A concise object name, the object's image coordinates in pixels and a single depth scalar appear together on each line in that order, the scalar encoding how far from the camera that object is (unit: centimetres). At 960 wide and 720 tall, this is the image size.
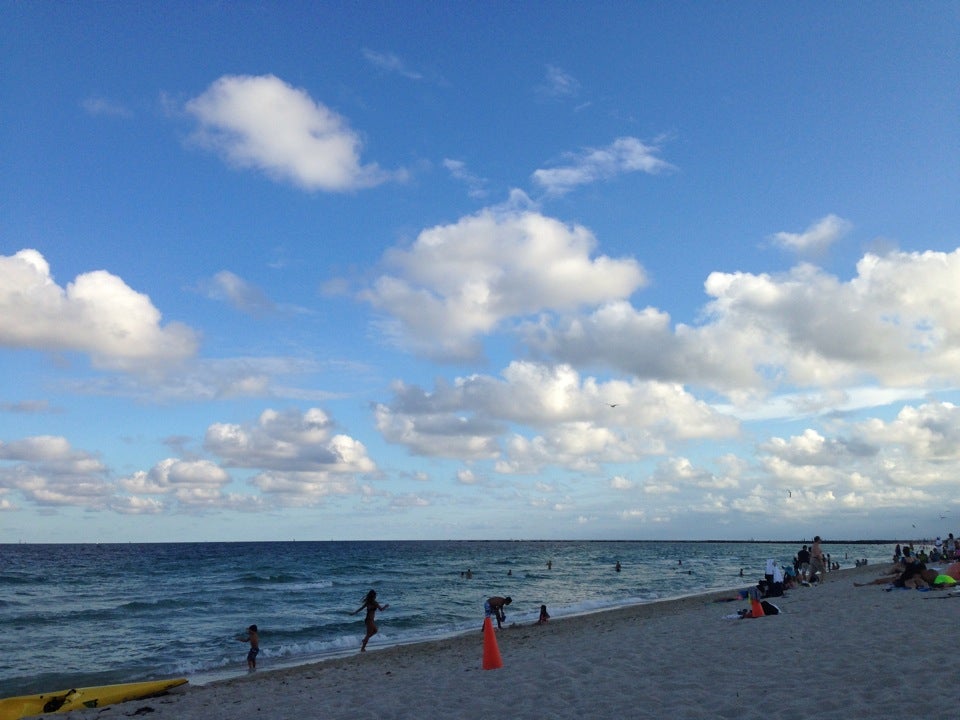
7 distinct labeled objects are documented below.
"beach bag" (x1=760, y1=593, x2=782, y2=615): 1463
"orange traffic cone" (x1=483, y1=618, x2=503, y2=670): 1154
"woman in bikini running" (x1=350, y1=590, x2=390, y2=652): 1895
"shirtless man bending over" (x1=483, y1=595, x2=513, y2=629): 1898
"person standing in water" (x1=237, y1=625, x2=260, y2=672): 1717
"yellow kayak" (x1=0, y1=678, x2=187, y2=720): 1174
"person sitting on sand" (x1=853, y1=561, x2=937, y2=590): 1775
